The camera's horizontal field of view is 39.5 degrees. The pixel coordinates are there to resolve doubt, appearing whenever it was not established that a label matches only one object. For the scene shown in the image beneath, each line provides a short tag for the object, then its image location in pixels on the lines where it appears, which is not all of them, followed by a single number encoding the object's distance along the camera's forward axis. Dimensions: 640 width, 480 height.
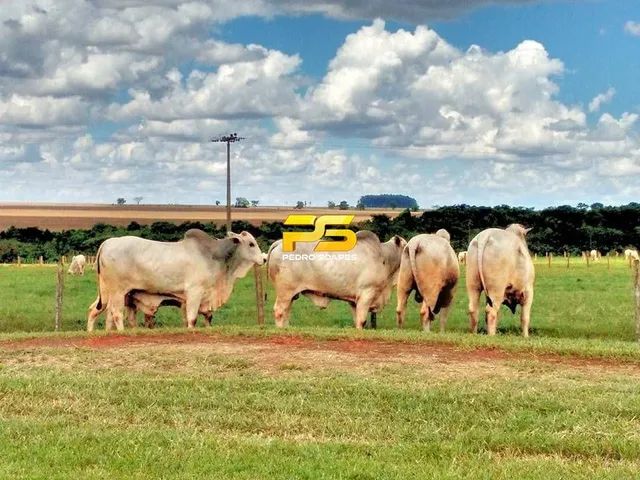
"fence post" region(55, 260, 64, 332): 21.39
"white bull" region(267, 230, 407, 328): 19.16
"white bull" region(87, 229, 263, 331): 19.14
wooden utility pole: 48.28
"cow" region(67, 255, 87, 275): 45.06
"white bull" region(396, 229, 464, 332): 19.06
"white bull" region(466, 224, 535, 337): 17.89
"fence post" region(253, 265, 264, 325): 21.19
